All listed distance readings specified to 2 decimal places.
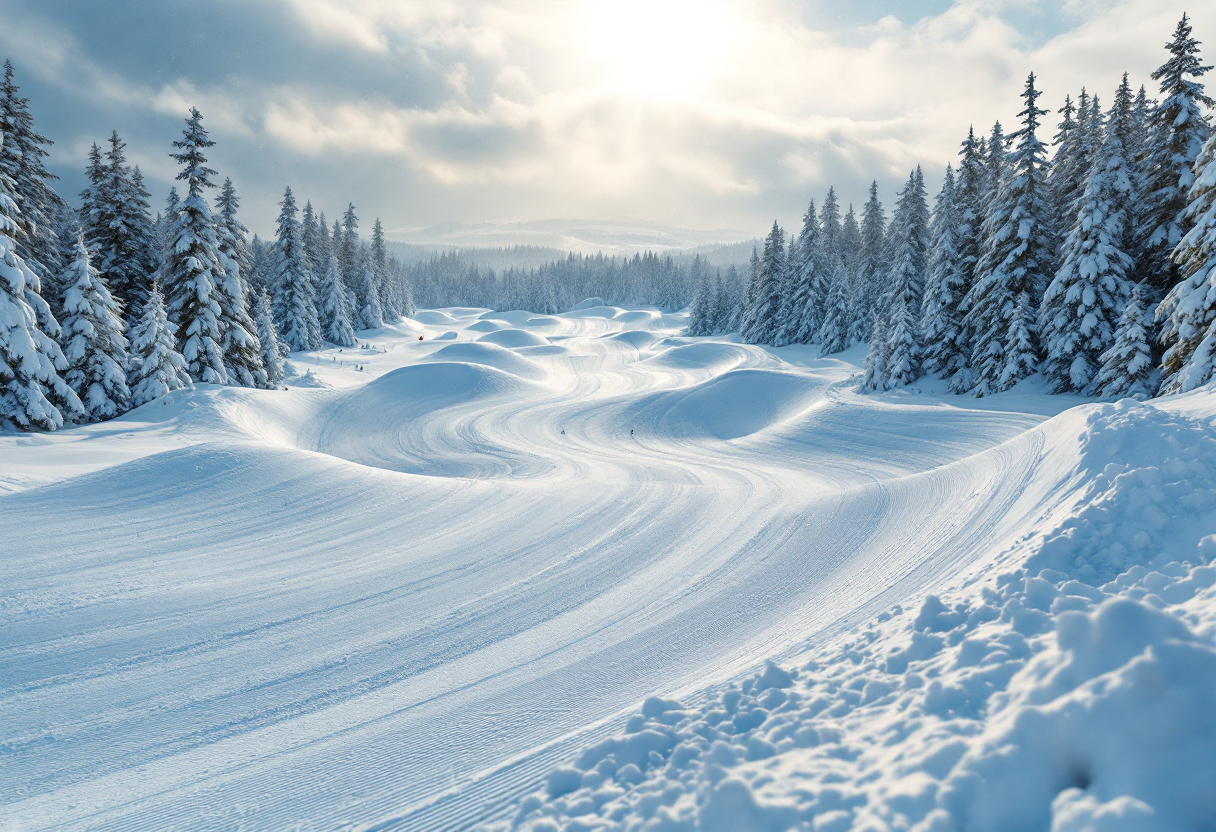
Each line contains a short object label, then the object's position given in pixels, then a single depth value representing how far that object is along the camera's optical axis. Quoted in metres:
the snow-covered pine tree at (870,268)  47.09
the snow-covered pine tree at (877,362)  28.53
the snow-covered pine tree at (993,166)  27.55
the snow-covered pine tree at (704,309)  74.50
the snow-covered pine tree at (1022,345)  23.34
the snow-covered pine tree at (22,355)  15.96
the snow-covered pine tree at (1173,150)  20.39
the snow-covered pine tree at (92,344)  18.88
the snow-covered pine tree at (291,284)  45.53
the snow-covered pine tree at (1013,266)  23.78
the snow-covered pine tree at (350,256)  64.12
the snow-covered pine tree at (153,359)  20.34
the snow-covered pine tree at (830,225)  60.15
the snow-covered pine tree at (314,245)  54.28
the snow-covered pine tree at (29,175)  22.45
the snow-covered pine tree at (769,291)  55.25
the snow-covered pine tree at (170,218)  24.95
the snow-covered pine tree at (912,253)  35.72
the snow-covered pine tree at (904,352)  28.58
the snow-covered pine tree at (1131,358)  18.62
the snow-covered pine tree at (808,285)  51.38
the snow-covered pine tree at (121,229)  26.41
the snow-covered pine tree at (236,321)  26.02
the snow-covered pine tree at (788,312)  53.34
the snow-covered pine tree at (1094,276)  21.16
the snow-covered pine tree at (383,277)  73.69
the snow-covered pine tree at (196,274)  24.19
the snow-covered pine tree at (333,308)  52.72
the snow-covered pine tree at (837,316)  46.53
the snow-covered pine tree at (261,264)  46.63
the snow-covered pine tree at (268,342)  32.16
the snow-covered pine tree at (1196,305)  13.80
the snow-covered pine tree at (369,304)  64.88
